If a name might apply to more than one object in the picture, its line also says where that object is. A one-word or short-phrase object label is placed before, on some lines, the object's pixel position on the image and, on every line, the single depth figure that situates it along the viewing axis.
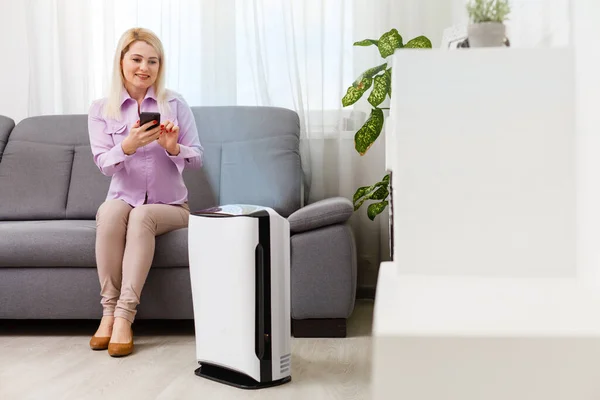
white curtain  3.41
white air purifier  2.01
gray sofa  2.65
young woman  2.50
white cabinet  1.15
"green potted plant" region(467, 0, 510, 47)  1.30
